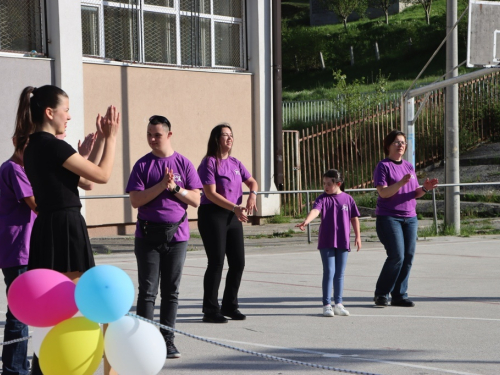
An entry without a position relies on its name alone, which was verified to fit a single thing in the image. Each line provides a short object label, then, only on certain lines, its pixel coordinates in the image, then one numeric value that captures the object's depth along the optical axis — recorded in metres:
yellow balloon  7.70
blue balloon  7.67
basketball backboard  24.50
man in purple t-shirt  10.92
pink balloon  7.83
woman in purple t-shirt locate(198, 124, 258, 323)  13.66
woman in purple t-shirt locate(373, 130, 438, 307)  15.17
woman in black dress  8.50
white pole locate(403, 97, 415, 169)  27.20
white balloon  7.92
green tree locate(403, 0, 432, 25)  96.22
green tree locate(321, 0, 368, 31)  99.84
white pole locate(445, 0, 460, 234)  28.11
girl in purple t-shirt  14.41
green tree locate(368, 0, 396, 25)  104.02
